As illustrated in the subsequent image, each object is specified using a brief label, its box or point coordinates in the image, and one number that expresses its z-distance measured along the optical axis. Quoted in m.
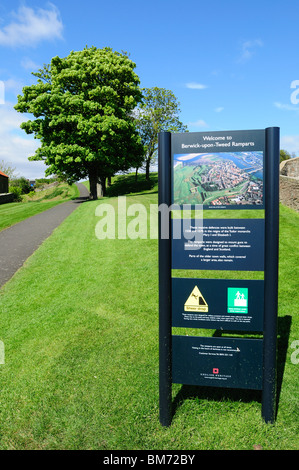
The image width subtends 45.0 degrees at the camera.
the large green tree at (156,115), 44.50
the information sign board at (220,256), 3.38
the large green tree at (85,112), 27.92
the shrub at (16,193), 45.41
